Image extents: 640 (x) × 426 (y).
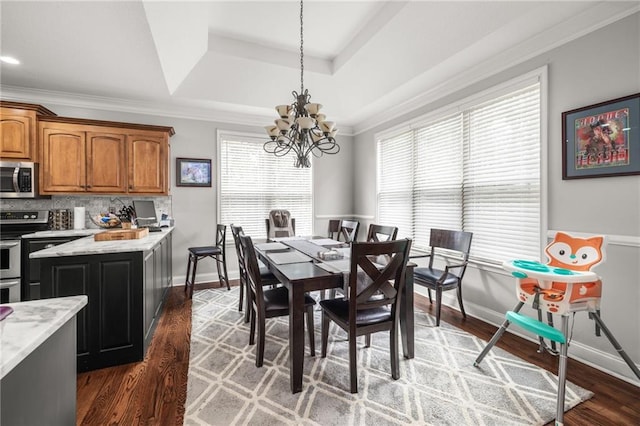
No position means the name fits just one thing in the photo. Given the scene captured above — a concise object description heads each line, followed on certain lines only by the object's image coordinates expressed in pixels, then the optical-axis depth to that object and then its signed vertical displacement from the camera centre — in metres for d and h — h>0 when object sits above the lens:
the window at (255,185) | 4.82 +0.45
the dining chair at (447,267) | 3.00 -0.59
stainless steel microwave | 3.39 +0.38
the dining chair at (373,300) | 1.90 -0.60
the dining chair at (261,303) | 2.23 -0.71
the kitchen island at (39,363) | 0.69 -0.41
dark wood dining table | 1.96 -0.52
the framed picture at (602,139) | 2.09 +0.54
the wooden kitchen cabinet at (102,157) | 3.66 +0.71
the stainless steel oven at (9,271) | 3.18 -0.64
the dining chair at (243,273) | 2.81 -0.65
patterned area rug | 1.77 -1.20
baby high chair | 1.72 -0.48
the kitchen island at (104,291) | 2.17 -0.60
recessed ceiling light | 3.01 +1.56
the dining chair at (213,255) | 4.01 -0.59
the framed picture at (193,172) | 4.50 +0.62
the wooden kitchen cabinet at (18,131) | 3.38 +0.94
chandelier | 2.66 +0.78
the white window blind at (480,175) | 2.79 +0.42
